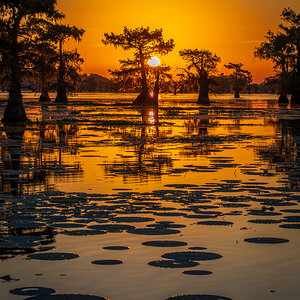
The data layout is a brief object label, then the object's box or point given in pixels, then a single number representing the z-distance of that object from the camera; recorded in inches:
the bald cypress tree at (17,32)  1947.5
